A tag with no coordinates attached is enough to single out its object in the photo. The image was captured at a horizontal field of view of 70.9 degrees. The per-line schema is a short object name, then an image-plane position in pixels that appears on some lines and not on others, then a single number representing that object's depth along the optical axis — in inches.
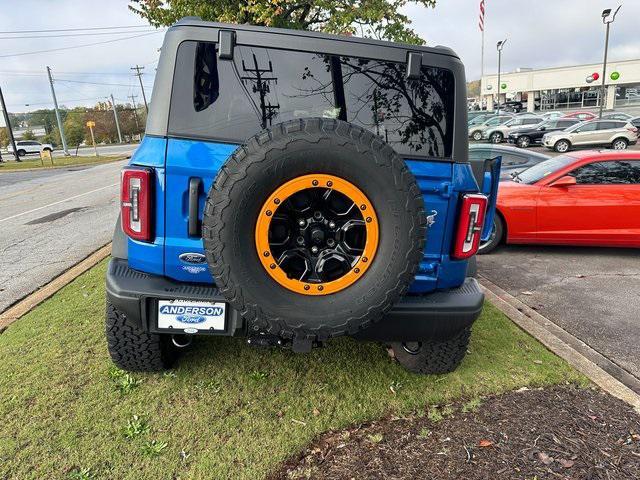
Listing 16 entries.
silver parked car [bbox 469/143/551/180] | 311.7
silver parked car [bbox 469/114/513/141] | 1089.4
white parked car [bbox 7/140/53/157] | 1752.0
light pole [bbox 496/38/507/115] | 1549.0
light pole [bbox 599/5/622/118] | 812.7
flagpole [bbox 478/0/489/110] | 1221.0
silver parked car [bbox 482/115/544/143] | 1027.3
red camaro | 219.9
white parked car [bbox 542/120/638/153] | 786.8
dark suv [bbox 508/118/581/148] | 924.6
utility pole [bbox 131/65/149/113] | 2765.7
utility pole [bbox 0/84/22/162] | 1257.7
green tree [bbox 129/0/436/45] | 296.4
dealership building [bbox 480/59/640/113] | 2039.9
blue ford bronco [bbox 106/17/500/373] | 77.0
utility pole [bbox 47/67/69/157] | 1626.5
